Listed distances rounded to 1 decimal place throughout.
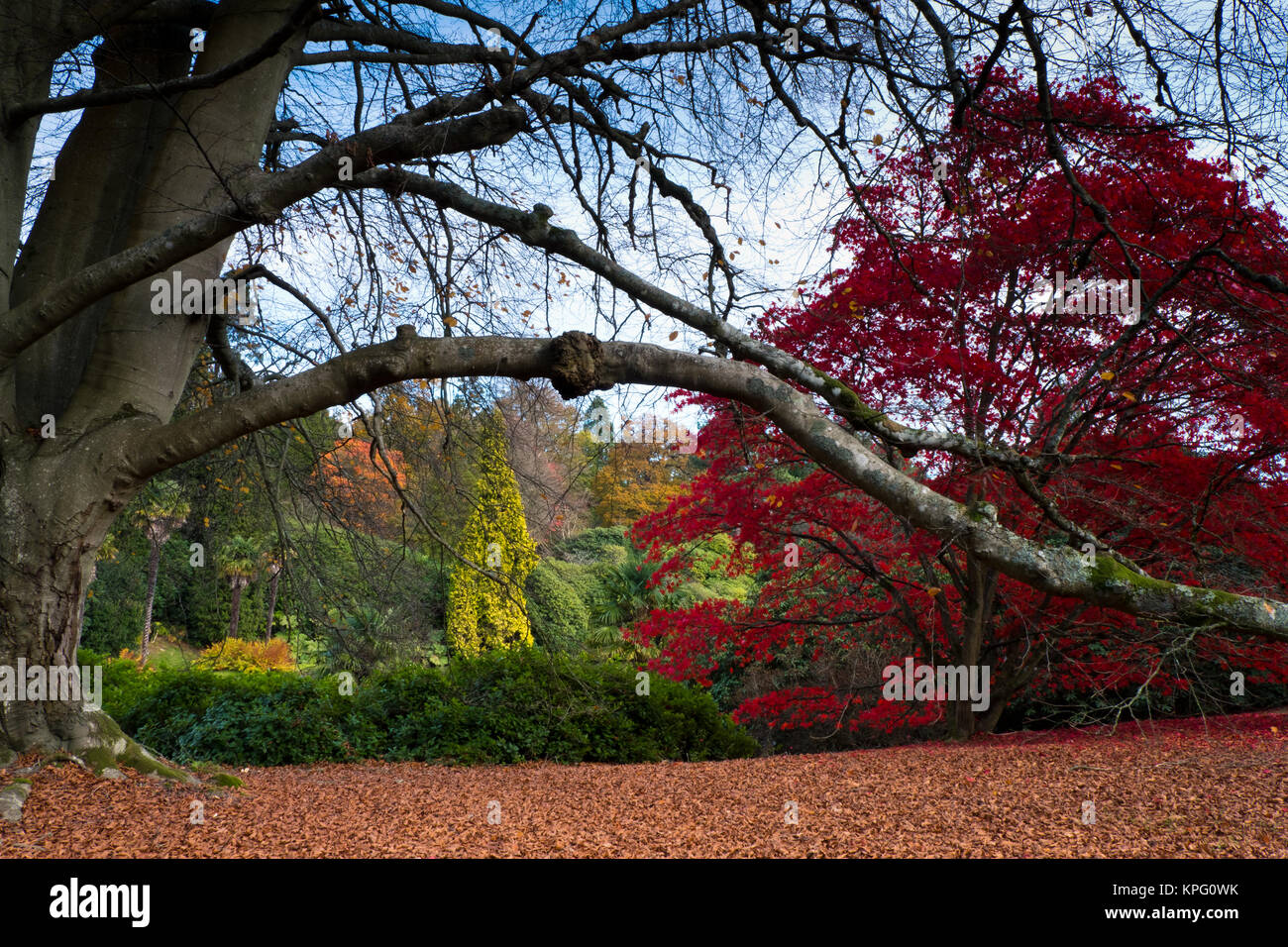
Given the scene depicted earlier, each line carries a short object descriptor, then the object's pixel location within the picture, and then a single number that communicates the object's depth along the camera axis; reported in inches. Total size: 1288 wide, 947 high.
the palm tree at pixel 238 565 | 545.6
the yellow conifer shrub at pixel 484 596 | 541.6
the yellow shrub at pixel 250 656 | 474.9
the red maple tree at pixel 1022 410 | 209.3
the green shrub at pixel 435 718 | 285.3
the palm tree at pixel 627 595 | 585.6
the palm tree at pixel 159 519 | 339.6
